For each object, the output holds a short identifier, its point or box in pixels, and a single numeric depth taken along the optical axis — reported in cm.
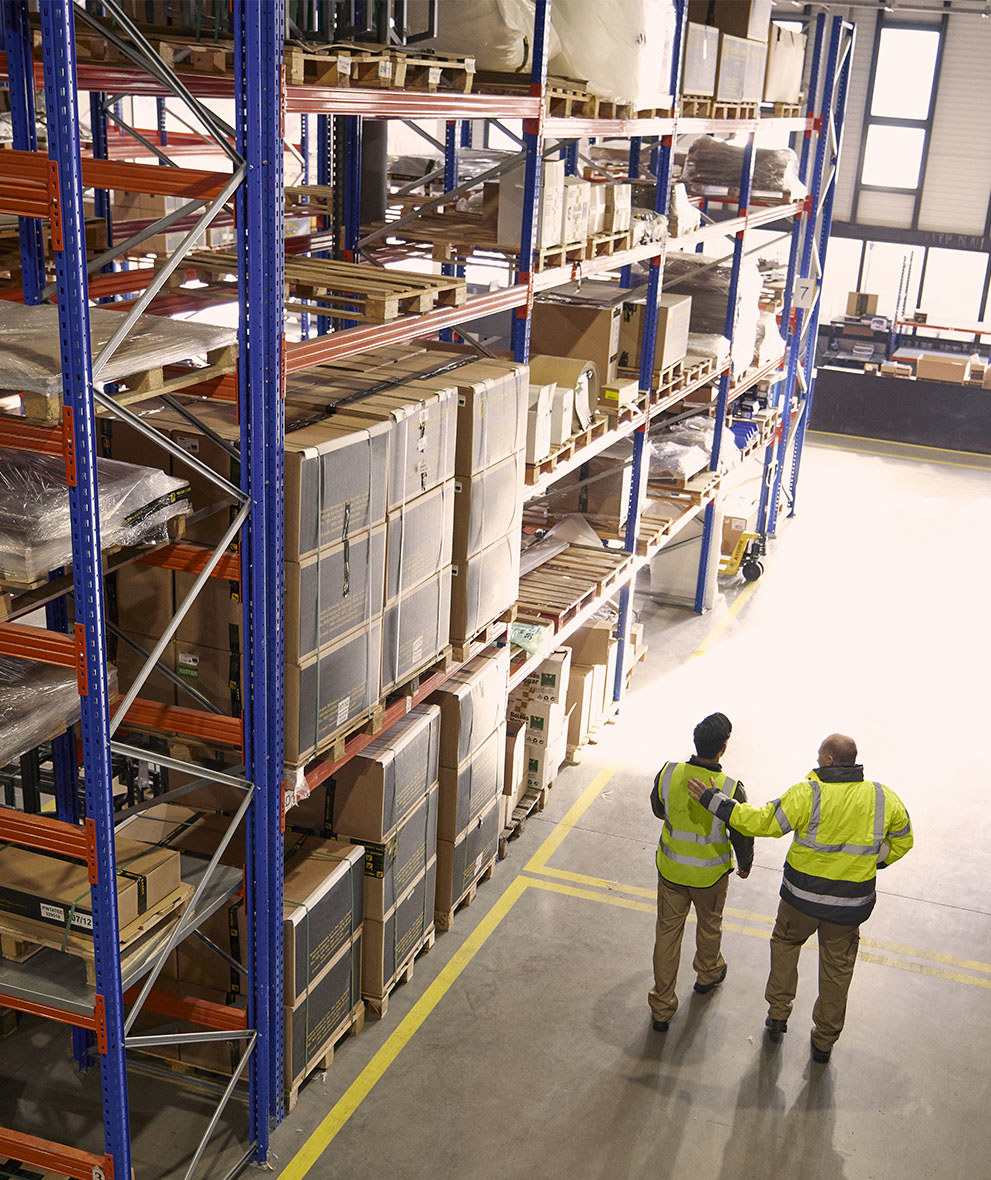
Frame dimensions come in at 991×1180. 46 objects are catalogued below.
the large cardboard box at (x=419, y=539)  600
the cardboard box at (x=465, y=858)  755
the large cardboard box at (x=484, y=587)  697
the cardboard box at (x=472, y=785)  738
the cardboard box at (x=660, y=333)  1060
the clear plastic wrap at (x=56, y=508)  432
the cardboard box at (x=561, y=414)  869
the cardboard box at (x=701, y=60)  1002
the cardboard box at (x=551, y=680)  921
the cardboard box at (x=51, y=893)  473
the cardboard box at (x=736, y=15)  1151
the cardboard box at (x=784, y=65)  1250
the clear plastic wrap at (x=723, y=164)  1323
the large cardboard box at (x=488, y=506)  679
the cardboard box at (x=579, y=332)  981
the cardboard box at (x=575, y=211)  827
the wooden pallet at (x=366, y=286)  588
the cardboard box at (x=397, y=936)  669
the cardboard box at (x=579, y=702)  982
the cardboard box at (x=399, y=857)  653
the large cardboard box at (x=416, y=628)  621
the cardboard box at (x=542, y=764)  911
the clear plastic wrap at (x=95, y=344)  399
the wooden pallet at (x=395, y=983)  681
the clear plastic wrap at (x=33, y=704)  475
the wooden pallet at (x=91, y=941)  472
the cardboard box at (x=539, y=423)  826
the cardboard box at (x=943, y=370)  2078
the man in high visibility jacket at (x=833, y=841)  624
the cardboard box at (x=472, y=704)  722
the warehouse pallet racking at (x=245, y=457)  390
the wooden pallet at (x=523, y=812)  870
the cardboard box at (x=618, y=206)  912
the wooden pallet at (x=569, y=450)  844
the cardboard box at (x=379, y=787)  638
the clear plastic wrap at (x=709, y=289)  1287
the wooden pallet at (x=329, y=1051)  609
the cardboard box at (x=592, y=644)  1026
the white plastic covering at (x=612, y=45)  802
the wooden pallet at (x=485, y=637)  707
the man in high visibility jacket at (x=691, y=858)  645
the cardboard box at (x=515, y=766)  862
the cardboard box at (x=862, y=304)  2311
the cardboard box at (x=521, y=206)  787
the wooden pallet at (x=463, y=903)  765
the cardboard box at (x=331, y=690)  550
